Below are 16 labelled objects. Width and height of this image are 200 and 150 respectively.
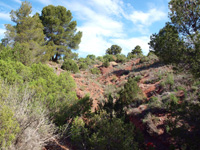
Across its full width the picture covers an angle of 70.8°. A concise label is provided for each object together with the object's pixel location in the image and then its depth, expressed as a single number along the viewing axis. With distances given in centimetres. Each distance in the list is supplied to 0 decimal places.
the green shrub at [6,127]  373
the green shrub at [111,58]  3819
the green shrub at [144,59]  2639
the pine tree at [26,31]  1566
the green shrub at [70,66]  2078
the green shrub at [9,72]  755
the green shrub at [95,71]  2877
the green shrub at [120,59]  3546
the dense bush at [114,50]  5155
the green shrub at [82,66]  2966
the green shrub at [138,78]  1807
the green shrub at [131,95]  1172
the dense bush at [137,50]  4664
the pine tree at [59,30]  2223
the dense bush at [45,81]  773
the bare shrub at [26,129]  428
